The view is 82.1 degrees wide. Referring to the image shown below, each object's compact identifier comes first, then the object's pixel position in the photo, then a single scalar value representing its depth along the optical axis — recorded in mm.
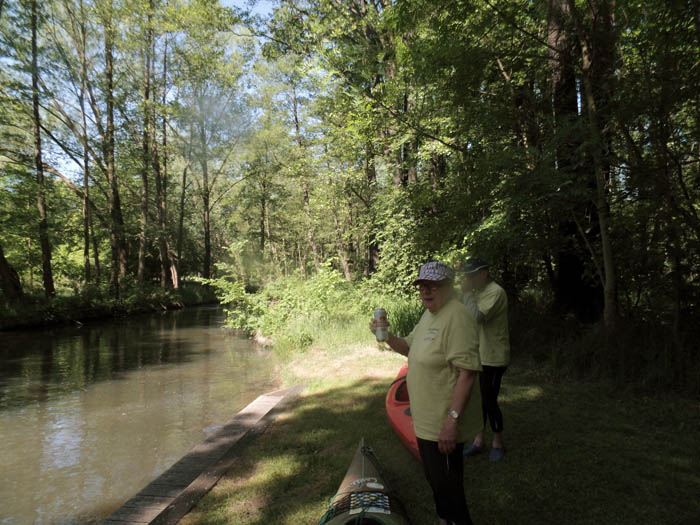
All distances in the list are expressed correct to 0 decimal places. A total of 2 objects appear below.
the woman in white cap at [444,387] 2209
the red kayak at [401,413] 4031
